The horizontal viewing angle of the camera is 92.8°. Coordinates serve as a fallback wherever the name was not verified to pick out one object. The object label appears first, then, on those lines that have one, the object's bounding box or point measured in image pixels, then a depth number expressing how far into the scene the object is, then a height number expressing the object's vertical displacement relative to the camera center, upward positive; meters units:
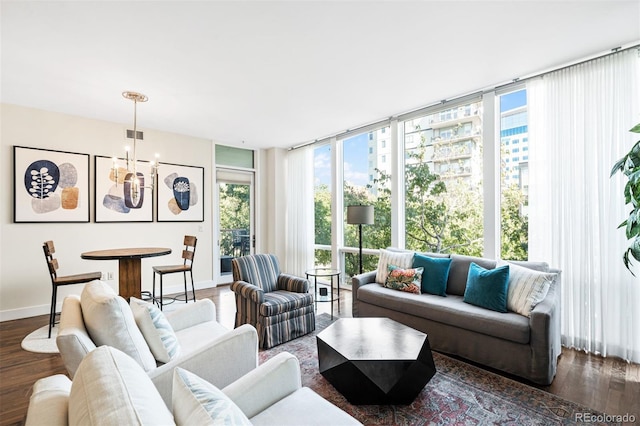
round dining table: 3.58 -0.67
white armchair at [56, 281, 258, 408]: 1.34 -0.64
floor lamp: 4.19 -0.04
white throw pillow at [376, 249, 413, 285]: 3.65 -0.61
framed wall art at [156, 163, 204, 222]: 5.13 +0.35
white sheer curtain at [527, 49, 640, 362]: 2.69 +0.14
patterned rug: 1.95 -1.33
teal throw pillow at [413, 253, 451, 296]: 3.28 -0.69
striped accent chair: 3.03 -0.92
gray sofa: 2.33 -1.00
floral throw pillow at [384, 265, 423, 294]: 3.34 -0.76
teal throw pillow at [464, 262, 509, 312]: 2.71 -0.71
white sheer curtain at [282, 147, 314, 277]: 5.96 -0.01
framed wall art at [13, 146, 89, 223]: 3.94 +0.39
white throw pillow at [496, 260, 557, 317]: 2.55 -0.67
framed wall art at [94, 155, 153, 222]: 4.52 +0.28
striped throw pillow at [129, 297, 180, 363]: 1.72 -0.69
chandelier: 3.57 +0.46
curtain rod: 2.70 +1.43
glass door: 5.98 -0.07
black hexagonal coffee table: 2.00 -1.03
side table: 3.88 -0.80
